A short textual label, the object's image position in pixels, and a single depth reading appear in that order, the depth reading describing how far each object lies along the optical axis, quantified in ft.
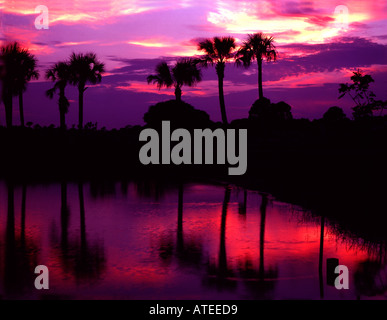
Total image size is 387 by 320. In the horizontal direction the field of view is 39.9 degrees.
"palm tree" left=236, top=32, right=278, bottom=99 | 143.74
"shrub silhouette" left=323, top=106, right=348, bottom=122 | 165.66
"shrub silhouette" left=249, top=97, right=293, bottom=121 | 152.56
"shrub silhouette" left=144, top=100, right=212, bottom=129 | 163.94
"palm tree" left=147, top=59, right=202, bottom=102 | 153.58
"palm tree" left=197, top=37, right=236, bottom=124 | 145.59
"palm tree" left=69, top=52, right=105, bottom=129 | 156.15
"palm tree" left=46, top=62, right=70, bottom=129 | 160.35
